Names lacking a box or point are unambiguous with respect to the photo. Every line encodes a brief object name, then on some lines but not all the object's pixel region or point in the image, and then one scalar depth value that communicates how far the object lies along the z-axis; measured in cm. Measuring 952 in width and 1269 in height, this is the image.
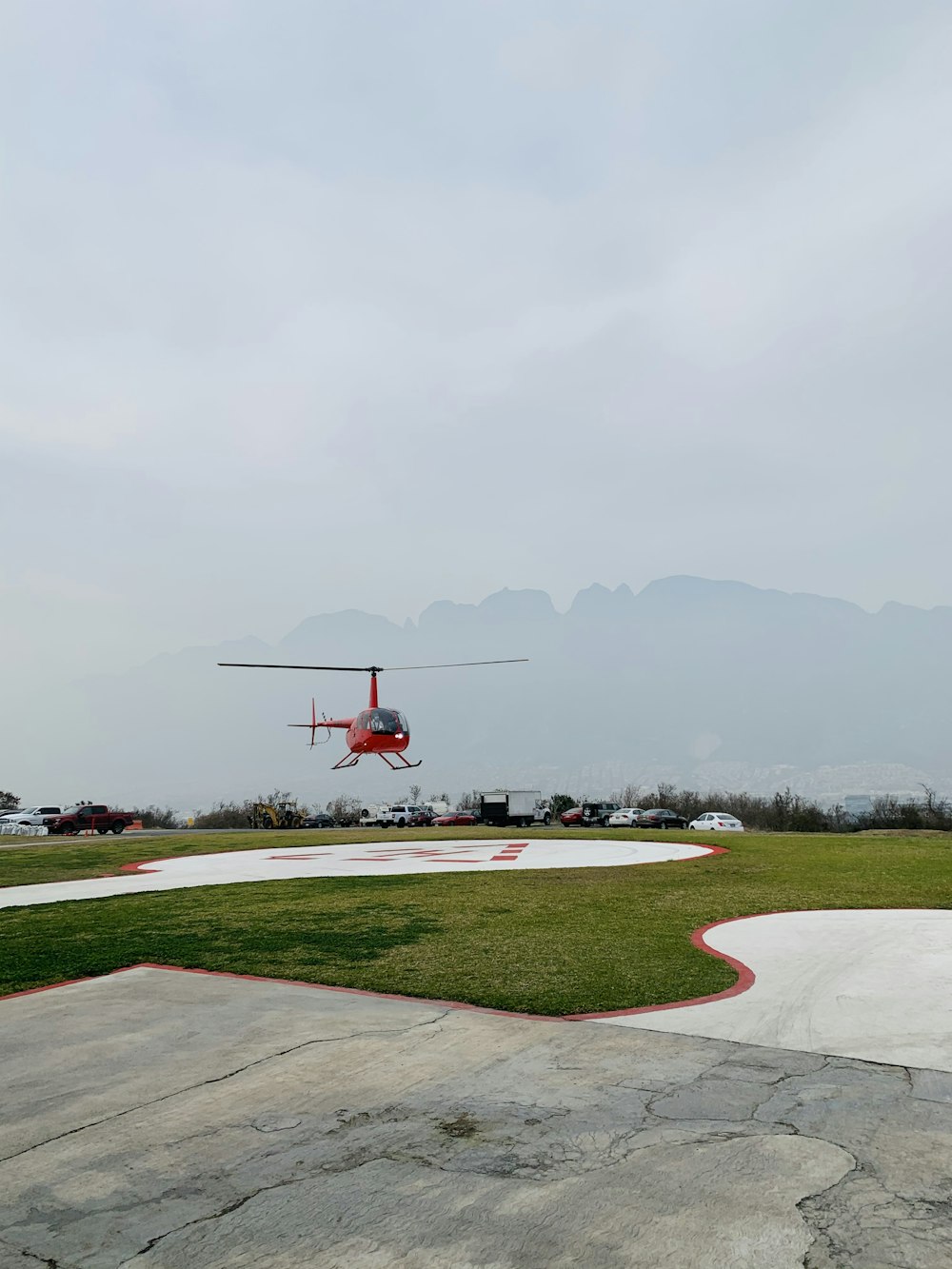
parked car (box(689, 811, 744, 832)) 4200
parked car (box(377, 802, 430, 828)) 5780
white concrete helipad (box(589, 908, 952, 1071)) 639
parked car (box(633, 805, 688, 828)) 4788
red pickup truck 4578
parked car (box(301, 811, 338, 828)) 5819
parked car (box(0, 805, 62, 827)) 5278
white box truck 5122
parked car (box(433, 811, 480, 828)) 5355
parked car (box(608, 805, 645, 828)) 4881
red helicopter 4122
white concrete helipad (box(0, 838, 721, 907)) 1773
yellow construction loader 5641
